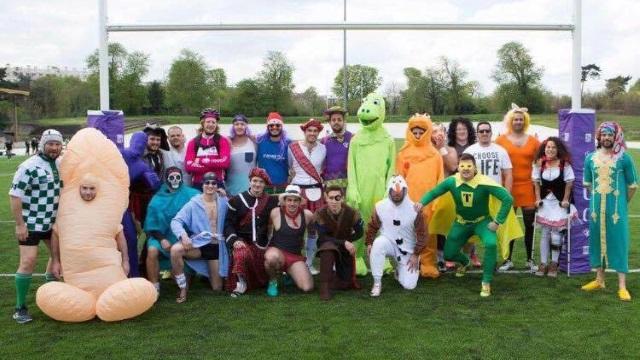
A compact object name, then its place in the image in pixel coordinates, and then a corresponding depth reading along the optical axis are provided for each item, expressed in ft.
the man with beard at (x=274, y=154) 19.25
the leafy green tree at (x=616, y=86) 163.60
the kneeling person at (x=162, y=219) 16.51
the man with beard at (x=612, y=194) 16.28
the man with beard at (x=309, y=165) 18.78
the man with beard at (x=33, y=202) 13.92
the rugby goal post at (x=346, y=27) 19.93
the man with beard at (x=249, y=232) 16.61
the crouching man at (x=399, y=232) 17.06
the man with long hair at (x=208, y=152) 18.24
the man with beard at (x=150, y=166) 17.74
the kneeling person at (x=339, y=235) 16.63
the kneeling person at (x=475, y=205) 16.76
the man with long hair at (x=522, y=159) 18.83
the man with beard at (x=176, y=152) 18.45
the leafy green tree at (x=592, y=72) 140.79
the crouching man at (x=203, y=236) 16.10
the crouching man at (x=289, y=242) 16.69
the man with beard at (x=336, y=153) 19.02
